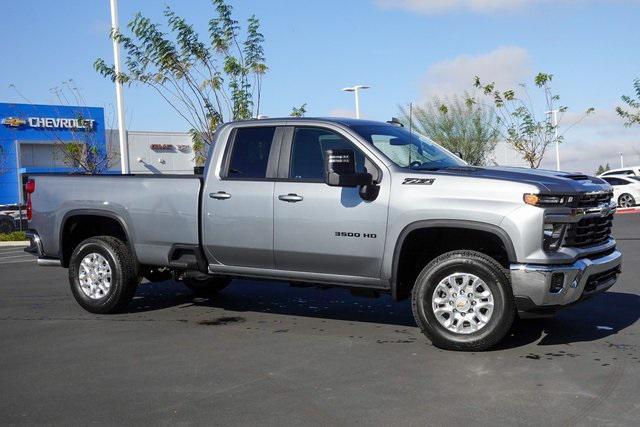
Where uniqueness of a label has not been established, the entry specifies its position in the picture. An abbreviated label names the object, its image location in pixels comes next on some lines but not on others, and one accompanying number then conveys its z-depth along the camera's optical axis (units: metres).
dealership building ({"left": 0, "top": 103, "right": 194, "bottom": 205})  43.56
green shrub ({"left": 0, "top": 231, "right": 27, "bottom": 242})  24.45
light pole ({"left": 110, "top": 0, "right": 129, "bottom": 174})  19.58
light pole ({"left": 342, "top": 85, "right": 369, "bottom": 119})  32.94
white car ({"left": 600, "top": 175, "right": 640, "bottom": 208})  29.50
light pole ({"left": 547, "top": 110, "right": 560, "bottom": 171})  31.57
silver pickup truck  6.03
